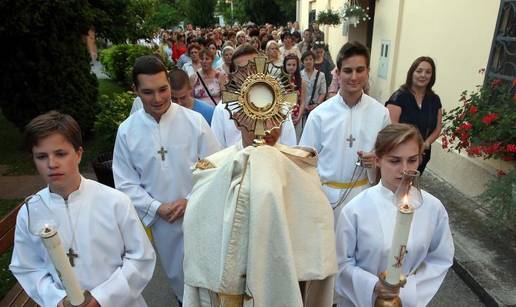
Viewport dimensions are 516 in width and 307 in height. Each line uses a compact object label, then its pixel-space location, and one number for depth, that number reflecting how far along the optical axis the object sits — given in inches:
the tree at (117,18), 295.4
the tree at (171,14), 1849.2
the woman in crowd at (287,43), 409.8
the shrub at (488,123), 161.3
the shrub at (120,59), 541.3
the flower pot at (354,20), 447.8
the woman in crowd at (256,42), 433.1
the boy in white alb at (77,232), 79.8
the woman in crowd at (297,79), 255.6
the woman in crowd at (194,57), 307.6
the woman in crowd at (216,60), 330.6
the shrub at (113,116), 245.4
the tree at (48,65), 259.9
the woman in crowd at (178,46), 480.3
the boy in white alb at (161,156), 116.1
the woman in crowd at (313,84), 284.4
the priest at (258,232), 50.0
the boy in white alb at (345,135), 127.6
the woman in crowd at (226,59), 290.5
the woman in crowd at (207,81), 230.4
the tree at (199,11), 1804.9
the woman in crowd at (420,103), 174.7
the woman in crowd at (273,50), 314.3
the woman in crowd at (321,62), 325.1
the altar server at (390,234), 80.9
